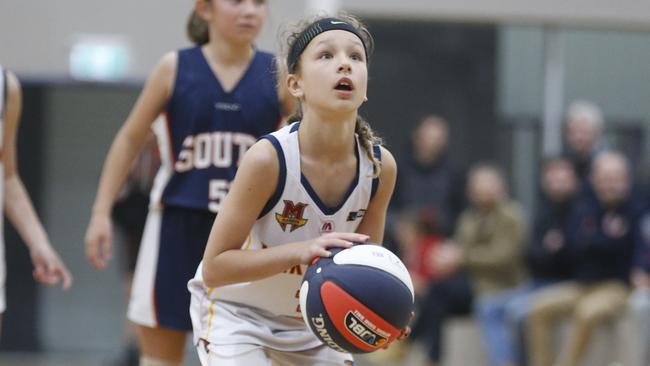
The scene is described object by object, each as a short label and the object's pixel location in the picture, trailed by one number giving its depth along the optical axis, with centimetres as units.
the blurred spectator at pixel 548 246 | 1684
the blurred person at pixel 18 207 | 853
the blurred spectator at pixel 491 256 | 1725
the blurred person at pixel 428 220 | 1747
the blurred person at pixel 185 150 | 884
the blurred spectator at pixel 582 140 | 1728
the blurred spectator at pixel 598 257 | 1573
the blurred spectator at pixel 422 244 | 1775
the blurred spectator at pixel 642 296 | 1551
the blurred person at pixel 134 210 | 1700
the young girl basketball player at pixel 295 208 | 686
